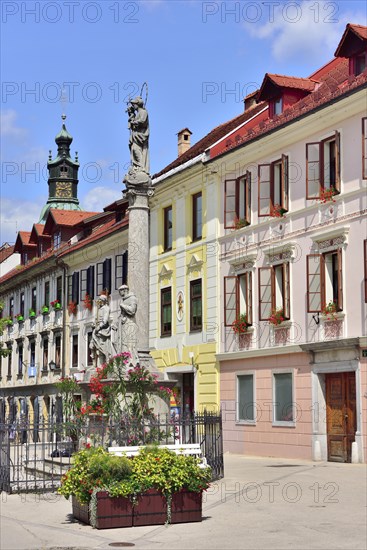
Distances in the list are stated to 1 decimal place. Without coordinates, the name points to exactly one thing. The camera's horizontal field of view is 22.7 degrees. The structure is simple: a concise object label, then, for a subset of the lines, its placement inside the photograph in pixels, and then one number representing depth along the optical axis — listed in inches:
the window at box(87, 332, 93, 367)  1722.4
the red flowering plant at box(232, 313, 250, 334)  1127.0
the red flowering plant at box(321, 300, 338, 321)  957.8
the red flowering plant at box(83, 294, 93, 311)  1704.0
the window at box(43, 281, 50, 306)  1958.7
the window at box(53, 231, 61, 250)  1975.6
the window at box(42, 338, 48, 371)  1955.0
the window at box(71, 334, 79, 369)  1796.3
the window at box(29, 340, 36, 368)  2037.4
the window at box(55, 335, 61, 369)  1878.7
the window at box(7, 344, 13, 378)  2202.3
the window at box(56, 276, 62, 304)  1877.5
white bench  527.5
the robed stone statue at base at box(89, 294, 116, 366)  865.3
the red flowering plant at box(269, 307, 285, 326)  1049.5
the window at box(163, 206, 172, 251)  1347.2
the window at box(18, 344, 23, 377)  2119.8
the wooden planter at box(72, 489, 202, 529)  493.0
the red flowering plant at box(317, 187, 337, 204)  976.9
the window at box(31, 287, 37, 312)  2048.7
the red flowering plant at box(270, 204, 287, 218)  1066.5
